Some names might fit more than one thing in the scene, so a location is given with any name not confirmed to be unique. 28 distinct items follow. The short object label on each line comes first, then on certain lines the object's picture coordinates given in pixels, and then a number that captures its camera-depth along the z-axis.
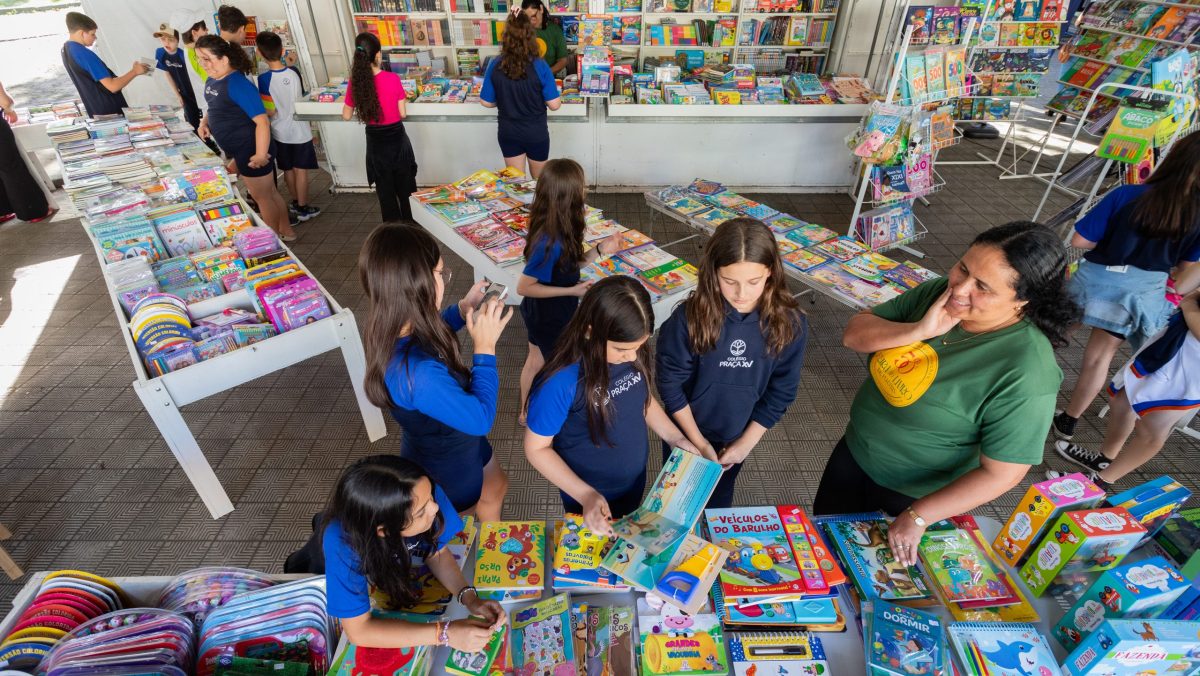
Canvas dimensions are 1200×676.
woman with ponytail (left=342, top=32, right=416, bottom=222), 4.32
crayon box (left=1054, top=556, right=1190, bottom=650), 1.24
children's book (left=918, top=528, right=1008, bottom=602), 1.49
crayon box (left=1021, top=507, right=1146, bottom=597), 1.35
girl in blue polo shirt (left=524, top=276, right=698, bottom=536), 1.60
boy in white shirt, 5.09
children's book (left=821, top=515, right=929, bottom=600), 1.50
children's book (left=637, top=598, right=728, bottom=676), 1.34
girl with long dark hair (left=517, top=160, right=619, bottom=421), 2.62
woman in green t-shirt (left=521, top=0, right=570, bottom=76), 5.82
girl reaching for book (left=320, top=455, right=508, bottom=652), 1.33
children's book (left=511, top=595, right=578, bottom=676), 1.35
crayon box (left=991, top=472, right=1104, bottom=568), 1.42
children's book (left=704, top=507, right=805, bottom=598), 1.46
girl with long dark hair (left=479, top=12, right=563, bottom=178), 4.50
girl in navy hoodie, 1.81
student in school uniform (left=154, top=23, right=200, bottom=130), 5.78
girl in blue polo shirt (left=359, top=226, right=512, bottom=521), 1.76
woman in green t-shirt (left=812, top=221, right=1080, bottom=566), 1.45
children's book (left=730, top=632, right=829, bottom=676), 1.35
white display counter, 5.69
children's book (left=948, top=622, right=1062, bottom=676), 1.28
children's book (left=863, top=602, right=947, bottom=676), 1.29
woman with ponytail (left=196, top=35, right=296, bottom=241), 4.25
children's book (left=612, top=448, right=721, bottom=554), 1.52
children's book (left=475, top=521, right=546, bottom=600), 1.52
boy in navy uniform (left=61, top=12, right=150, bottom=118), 5.10
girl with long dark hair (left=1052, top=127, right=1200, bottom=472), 2.41
